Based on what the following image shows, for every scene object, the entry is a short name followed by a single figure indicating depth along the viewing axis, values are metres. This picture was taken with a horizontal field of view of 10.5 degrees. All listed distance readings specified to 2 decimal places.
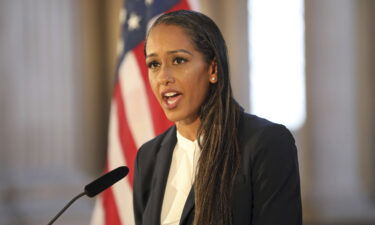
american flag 4.44
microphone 3.65
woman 3.64
